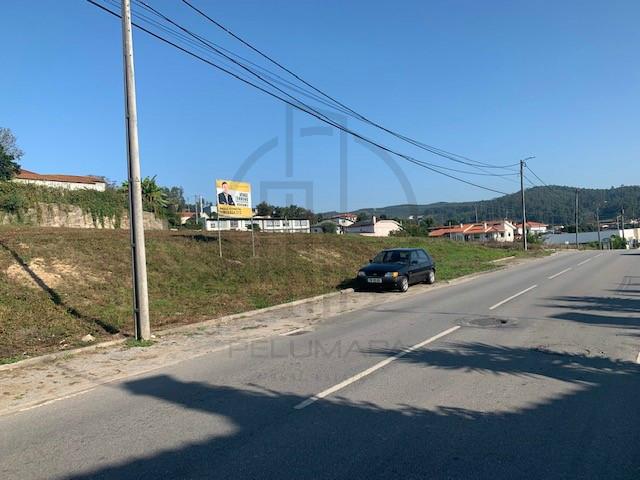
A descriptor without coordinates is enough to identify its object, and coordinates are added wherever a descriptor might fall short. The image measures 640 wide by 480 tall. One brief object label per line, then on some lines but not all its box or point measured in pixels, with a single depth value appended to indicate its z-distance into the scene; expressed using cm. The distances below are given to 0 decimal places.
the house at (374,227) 9425
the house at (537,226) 12644
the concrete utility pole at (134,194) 964
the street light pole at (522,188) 4903
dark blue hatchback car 1734
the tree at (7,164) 5235
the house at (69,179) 6362
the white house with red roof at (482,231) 10169
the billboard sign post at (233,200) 2180
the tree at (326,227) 8319
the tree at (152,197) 4822
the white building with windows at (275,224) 6294
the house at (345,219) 10416
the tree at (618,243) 8620
